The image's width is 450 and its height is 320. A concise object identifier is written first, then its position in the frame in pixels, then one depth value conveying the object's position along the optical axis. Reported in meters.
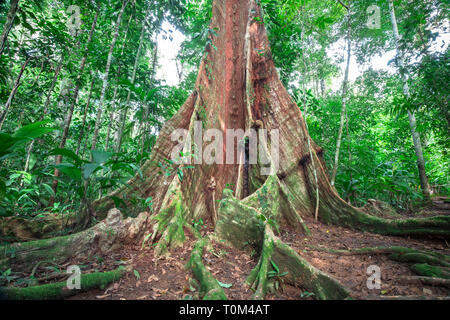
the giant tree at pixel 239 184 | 1.96
